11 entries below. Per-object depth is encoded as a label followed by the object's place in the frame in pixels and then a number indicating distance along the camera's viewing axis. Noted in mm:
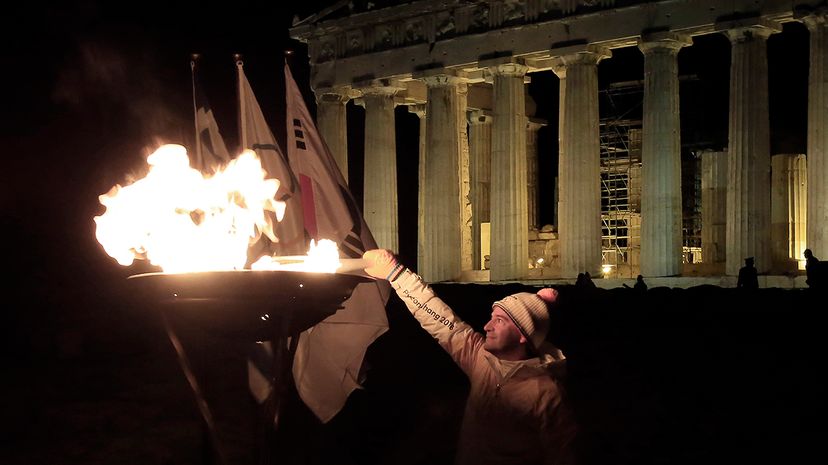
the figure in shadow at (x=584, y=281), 32625
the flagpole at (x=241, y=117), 9367
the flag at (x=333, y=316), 8898
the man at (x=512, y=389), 6906
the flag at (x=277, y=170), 9164
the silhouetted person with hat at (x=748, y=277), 32031
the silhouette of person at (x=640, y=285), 32375
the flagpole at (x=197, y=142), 9297
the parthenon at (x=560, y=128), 39062
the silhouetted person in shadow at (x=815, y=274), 24344
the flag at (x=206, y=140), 9234
